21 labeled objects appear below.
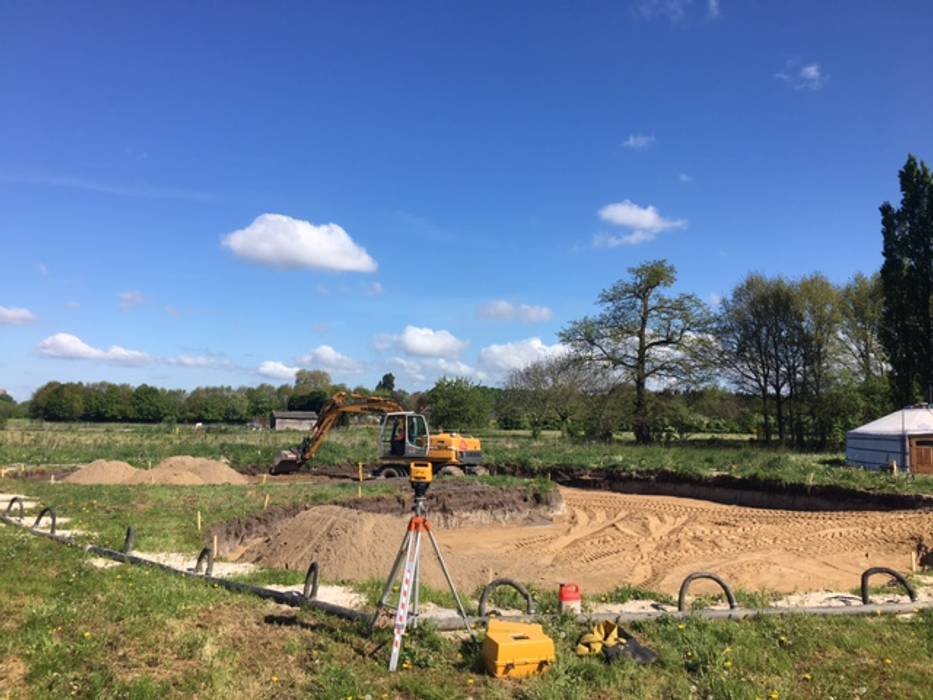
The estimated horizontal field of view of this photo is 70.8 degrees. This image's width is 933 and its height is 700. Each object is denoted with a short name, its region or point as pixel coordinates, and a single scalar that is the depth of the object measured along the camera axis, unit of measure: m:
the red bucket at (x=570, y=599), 6.87
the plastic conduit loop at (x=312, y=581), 7.32
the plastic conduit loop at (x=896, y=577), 7.64
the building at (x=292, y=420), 73.19
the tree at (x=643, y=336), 39.47
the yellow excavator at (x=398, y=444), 21.67
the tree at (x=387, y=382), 106.12
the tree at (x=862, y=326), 39.56
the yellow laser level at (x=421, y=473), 5.96
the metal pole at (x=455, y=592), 6.00
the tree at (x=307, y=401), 98.66
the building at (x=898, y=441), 22.94
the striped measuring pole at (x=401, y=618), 5.50
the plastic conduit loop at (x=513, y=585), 6.80
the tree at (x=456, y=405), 53.03
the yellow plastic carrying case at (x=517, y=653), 5.41
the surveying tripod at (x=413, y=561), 5.53
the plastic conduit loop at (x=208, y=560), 8.53
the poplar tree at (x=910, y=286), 32.09
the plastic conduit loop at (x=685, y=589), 7.18
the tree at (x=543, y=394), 56.34
